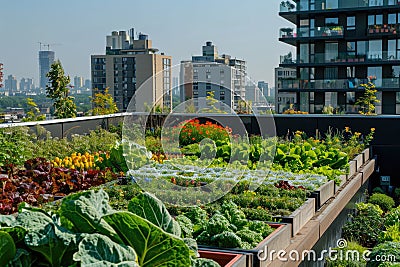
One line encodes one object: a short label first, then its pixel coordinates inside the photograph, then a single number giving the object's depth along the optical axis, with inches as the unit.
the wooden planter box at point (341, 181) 259.8
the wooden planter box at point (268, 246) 140.1
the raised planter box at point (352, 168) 298.2
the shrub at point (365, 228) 271.1
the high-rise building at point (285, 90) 1208.8
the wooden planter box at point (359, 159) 331.6
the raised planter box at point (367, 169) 324.9
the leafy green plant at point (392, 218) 268.8
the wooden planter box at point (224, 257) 132.4
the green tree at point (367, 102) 779.4
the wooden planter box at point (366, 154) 369.6
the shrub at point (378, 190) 385.4
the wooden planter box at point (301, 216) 180.7
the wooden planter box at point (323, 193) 222.1
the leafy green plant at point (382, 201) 336.5
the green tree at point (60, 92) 634.8
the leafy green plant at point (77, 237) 73.5
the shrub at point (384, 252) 194.2
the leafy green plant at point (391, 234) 230.7
